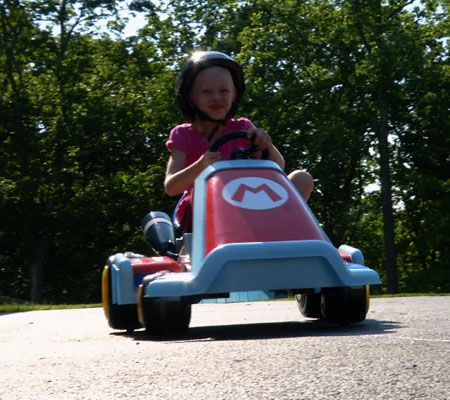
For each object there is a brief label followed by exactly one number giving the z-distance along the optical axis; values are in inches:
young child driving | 234.2
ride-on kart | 189.2
